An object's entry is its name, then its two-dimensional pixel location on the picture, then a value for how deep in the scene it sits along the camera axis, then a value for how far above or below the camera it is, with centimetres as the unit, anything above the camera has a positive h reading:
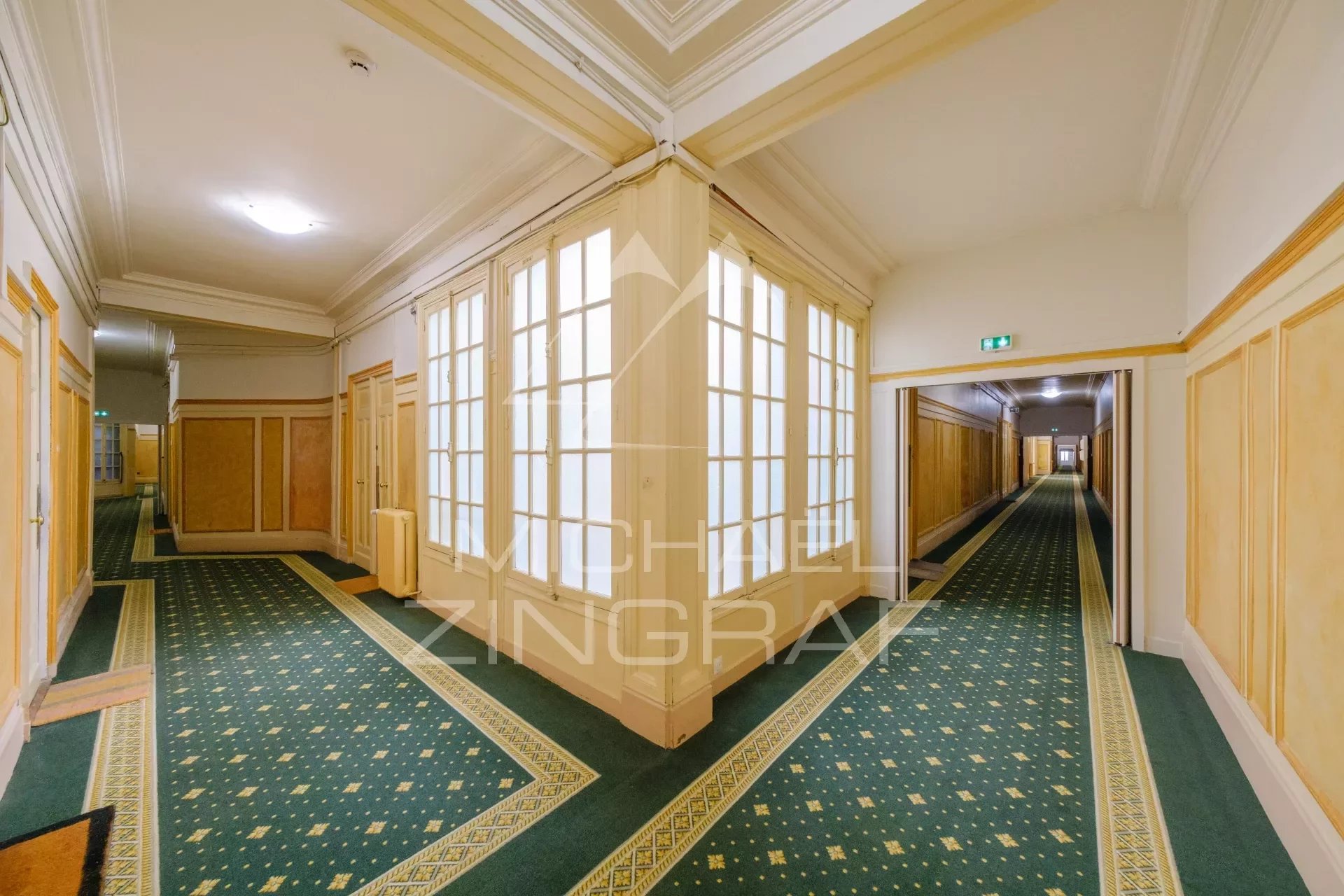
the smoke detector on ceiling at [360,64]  230 +179
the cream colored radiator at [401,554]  474 -99
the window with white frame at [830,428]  413 +18
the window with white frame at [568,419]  288 +19
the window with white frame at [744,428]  305 +14
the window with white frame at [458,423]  389 +22
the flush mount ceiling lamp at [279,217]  364 +169
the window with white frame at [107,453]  1416 -11
